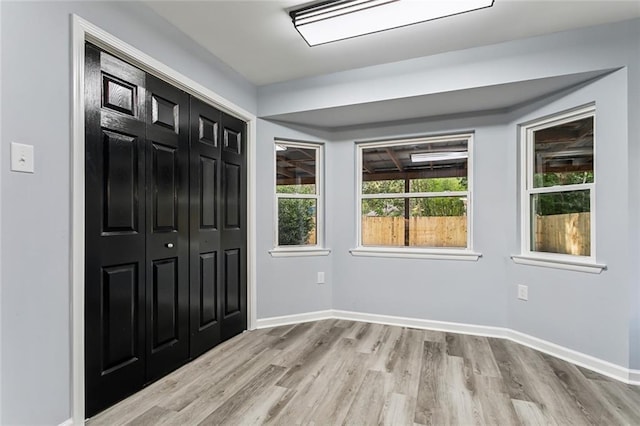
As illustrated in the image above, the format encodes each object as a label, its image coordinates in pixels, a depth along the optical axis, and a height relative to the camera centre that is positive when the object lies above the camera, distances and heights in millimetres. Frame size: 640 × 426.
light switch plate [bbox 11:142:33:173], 1454 +253
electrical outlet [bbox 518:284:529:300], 2960 -741
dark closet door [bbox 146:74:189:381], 2197 -111
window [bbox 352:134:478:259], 3404 +195
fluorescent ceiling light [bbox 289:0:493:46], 2045 +1343
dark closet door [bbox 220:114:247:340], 2988 -154
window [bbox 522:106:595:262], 2604 +227
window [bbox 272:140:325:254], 3633 +188
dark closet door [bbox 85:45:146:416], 1807 -109
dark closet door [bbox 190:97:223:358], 2607 -128
